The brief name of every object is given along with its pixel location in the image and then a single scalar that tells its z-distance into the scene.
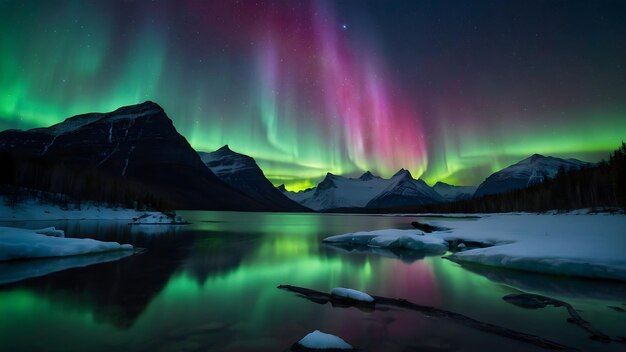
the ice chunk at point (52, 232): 30.48
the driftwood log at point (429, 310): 8.81
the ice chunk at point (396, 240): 32.60
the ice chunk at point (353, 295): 12.71
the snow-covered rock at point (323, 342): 7.95
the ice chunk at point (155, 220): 79.62
